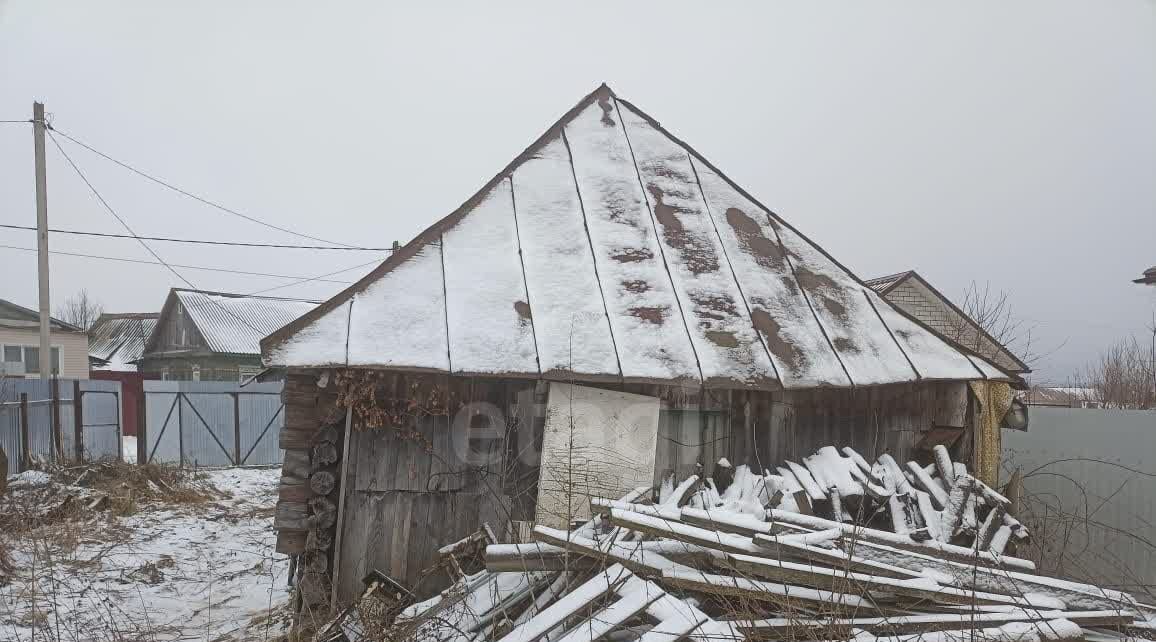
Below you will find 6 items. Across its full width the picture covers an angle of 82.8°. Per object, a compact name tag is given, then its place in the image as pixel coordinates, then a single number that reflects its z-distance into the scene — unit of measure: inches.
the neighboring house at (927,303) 703.7
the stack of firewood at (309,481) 191.6
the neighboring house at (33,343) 740.6
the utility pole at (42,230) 487.2
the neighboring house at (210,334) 919.6
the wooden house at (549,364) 192.5
